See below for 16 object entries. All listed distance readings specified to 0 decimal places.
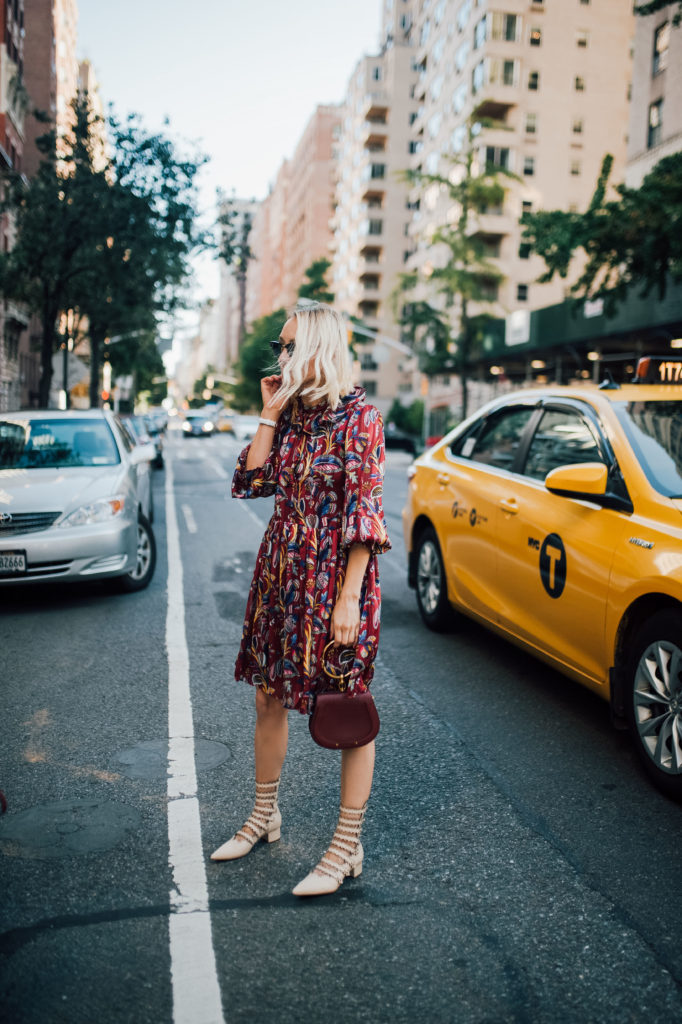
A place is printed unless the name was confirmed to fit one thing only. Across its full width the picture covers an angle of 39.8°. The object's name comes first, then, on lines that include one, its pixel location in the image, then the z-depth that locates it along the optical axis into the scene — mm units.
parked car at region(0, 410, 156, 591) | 7254
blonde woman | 2992
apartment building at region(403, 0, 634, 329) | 52500
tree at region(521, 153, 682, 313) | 12492
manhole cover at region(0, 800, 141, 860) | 3346
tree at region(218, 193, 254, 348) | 22969
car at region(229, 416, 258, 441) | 55281
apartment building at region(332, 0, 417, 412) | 81812
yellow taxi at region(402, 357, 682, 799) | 3980
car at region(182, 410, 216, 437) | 62000
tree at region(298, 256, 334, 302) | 76562
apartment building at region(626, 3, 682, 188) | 29406
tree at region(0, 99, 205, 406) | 21391
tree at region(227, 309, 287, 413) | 91125
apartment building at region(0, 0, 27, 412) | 28575
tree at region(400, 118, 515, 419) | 35844
